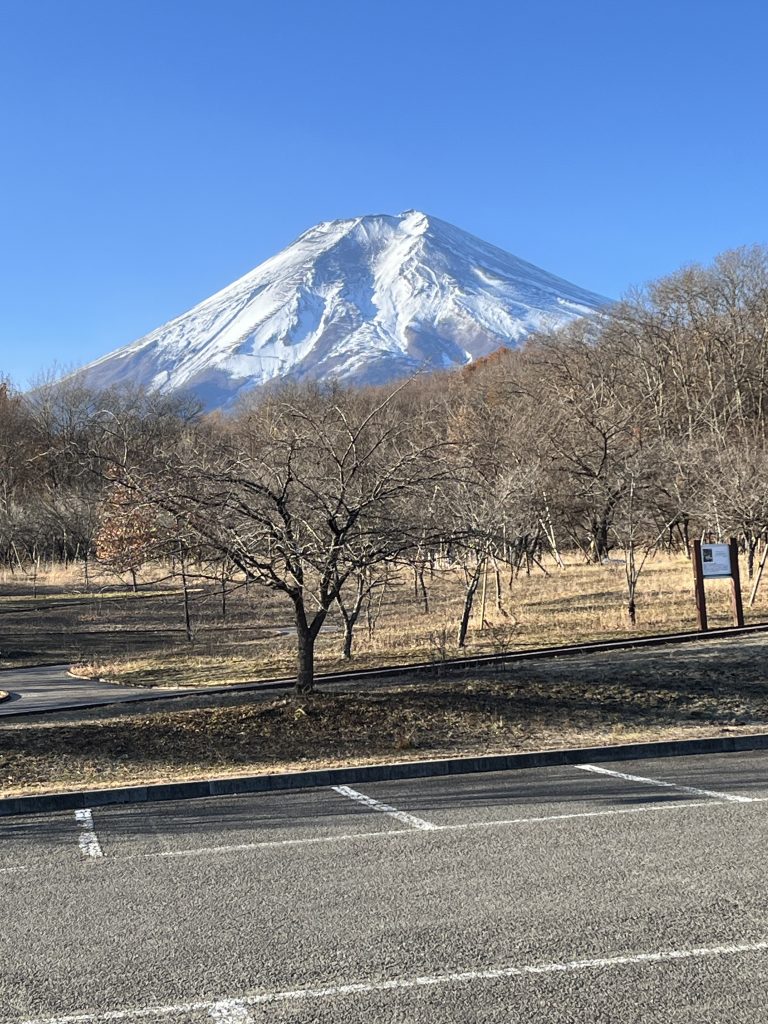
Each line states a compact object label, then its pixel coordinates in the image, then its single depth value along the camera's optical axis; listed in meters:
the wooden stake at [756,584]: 22.28
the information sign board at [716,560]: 17.70
